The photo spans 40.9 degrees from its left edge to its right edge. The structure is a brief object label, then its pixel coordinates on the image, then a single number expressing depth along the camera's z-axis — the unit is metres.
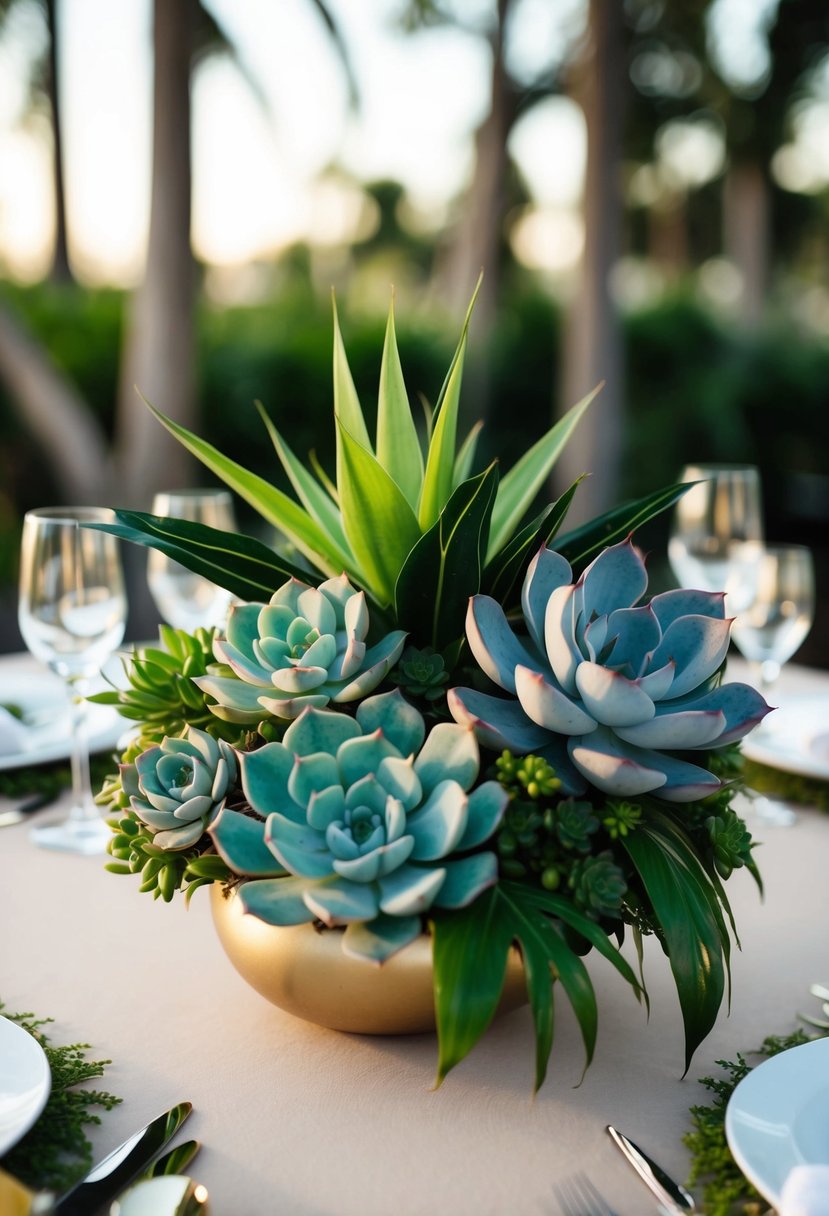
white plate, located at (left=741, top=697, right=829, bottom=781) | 1.33
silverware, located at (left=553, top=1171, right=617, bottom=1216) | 0.58
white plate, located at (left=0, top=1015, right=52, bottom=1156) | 0.59
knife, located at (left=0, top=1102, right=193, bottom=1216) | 0.52
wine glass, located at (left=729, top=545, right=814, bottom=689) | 1.38
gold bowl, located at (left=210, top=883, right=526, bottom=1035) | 0.66
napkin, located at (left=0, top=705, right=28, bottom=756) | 1.30
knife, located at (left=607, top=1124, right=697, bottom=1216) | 0.59
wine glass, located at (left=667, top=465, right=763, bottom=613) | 1.58
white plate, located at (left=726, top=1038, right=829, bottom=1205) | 0.58
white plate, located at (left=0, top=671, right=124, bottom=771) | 1.31
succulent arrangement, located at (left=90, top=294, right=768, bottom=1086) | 0.60
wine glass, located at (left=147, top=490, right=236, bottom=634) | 1.43
